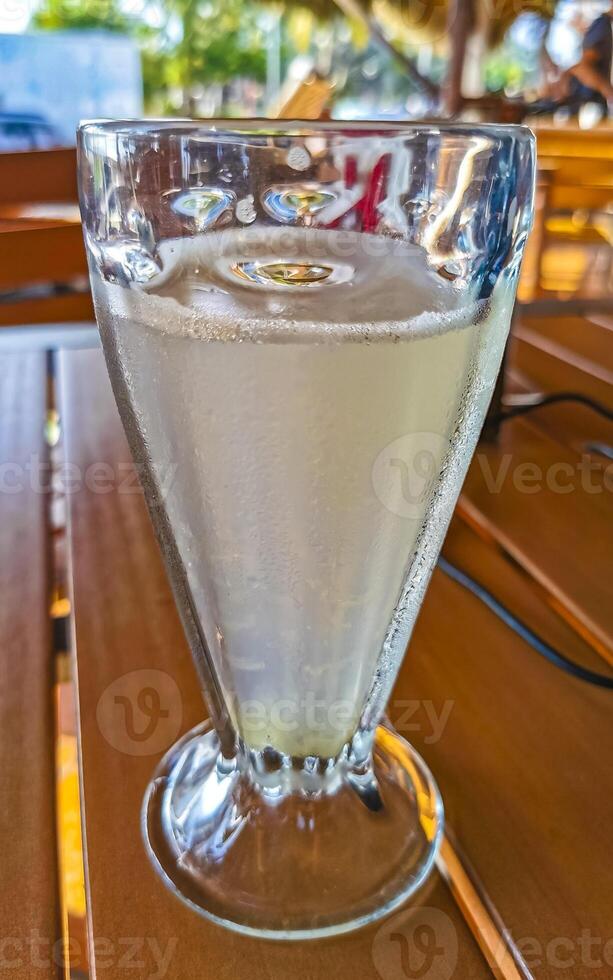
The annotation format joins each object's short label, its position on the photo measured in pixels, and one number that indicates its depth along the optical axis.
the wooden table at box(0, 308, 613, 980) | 0.18
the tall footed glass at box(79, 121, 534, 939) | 0.14
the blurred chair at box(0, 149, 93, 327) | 0.69
